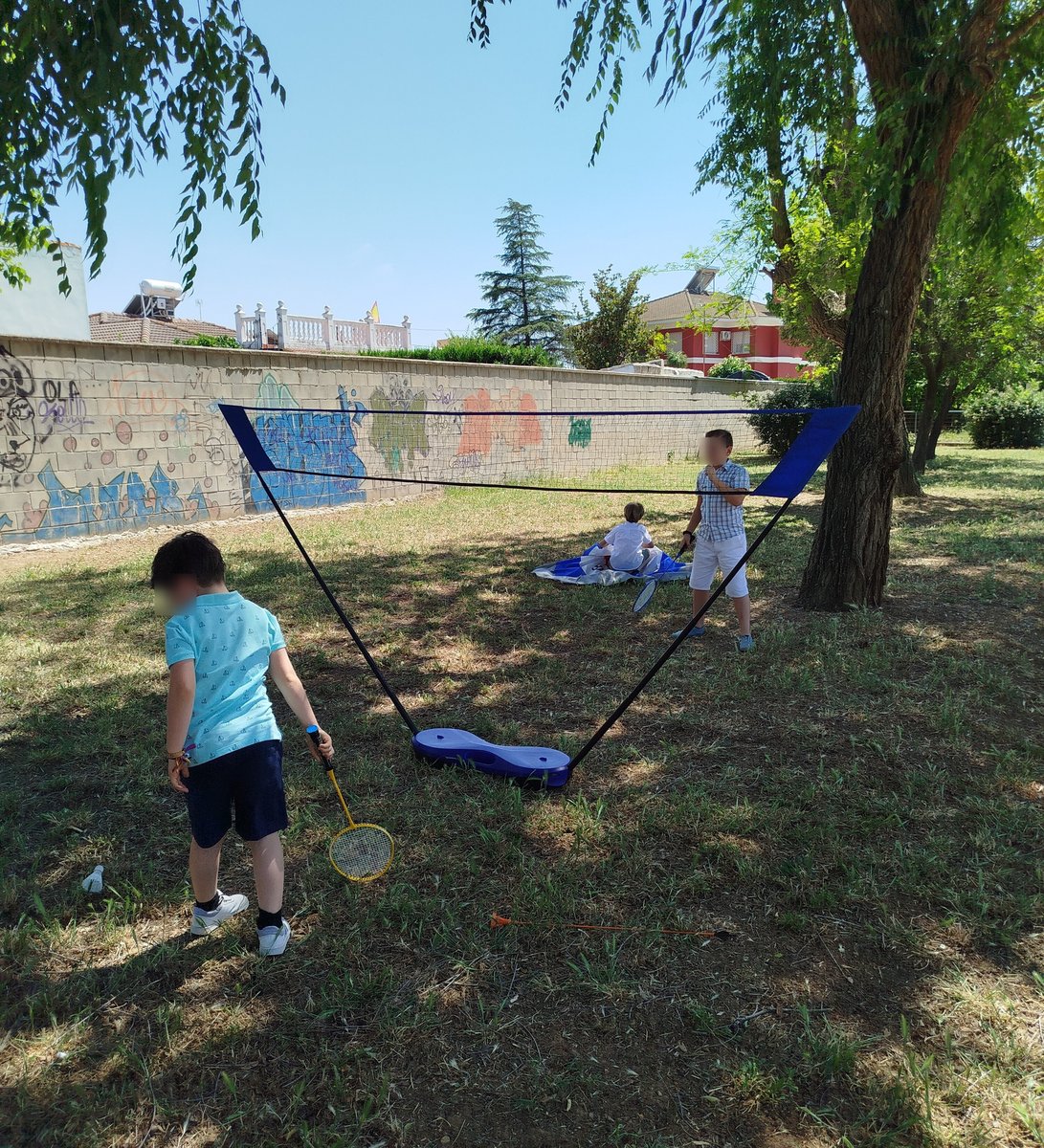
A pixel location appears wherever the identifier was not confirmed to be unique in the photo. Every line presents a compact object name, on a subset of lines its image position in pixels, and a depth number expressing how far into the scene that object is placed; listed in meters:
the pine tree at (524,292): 51.91
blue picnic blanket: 7.48
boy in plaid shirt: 5.20
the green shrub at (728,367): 29.28
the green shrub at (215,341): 22.94
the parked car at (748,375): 29.36
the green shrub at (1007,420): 26.67
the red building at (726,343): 49.41
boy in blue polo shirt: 2.33
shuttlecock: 2.89
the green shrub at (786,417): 21.02
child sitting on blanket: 7.47
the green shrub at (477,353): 23.62
